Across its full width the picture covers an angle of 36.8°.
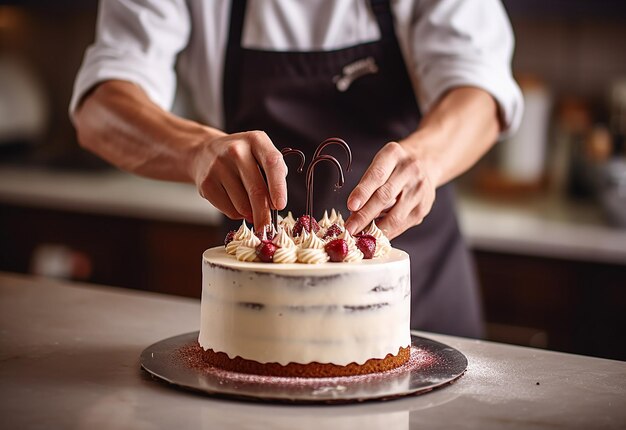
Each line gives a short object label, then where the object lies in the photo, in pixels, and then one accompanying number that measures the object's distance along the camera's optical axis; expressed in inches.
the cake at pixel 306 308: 53.2
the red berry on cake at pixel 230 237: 60.2
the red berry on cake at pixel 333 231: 58.1
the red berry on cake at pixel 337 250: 54.7
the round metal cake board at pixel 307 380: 48.5
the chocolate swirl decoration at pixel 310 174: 57.8
